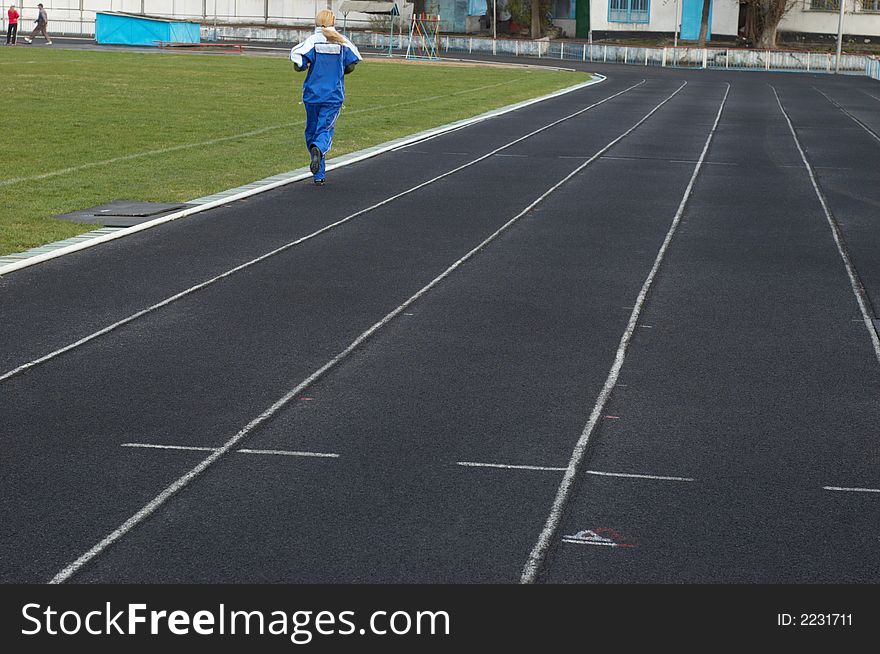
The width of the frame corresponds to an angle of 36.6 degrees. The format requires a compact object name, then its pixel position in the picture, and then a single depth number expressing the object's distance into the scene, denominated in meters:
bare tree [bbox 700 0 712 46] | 72.31
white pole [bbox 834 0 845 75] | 61.72
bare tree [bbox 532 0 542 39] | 80.50
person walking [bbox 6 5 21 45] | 59.84
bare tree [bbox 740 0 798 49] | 71.88
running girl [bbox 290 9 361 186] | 15.62
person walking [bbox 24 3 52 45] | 64.63
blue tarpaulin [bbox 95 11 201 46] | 66.81
